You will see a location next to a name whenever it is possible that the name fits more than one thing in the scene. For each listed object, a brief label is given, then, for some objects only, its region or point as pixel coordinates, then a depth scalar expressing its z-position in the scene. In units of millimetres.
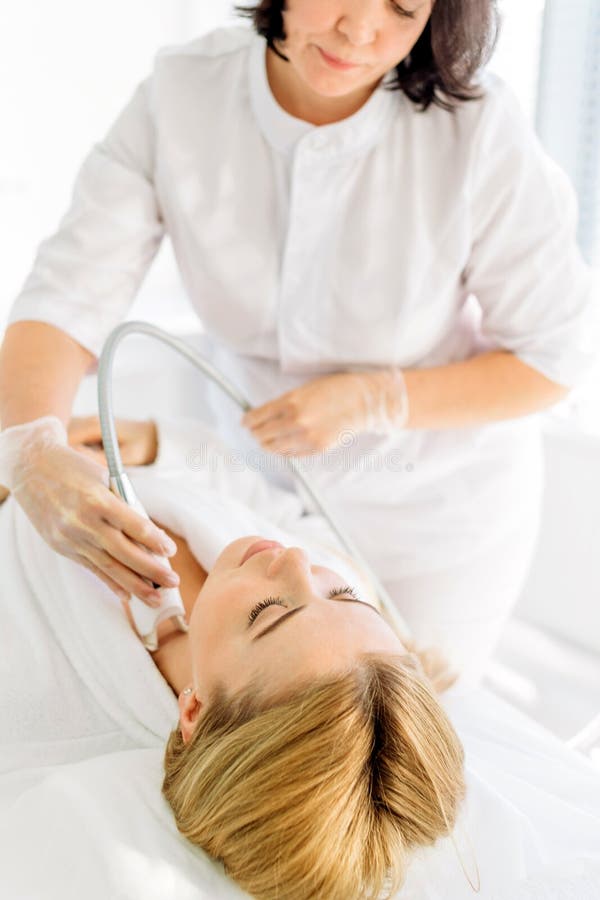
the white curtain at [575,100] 2430
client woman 1007
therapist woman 1460
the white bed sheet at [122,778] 1002
